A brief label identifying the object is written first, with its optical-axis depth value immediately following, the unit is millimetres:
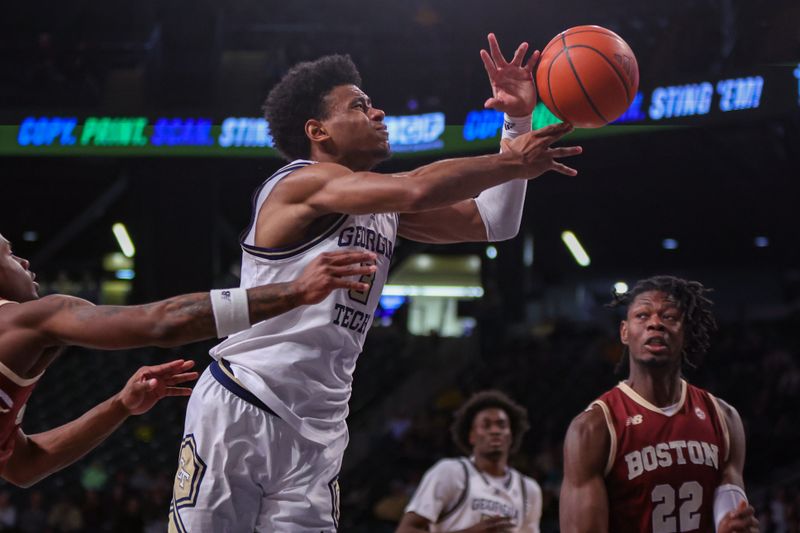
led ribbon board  13180
